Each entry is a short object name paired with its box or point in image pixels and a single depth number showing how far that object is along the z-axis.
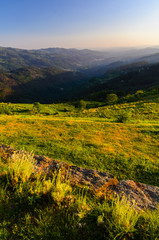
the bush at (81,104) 67.56
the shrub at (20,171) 4.27
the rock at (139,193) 3.99
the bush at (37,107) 50.22
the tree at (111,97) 82.40
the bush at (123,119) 21.41
